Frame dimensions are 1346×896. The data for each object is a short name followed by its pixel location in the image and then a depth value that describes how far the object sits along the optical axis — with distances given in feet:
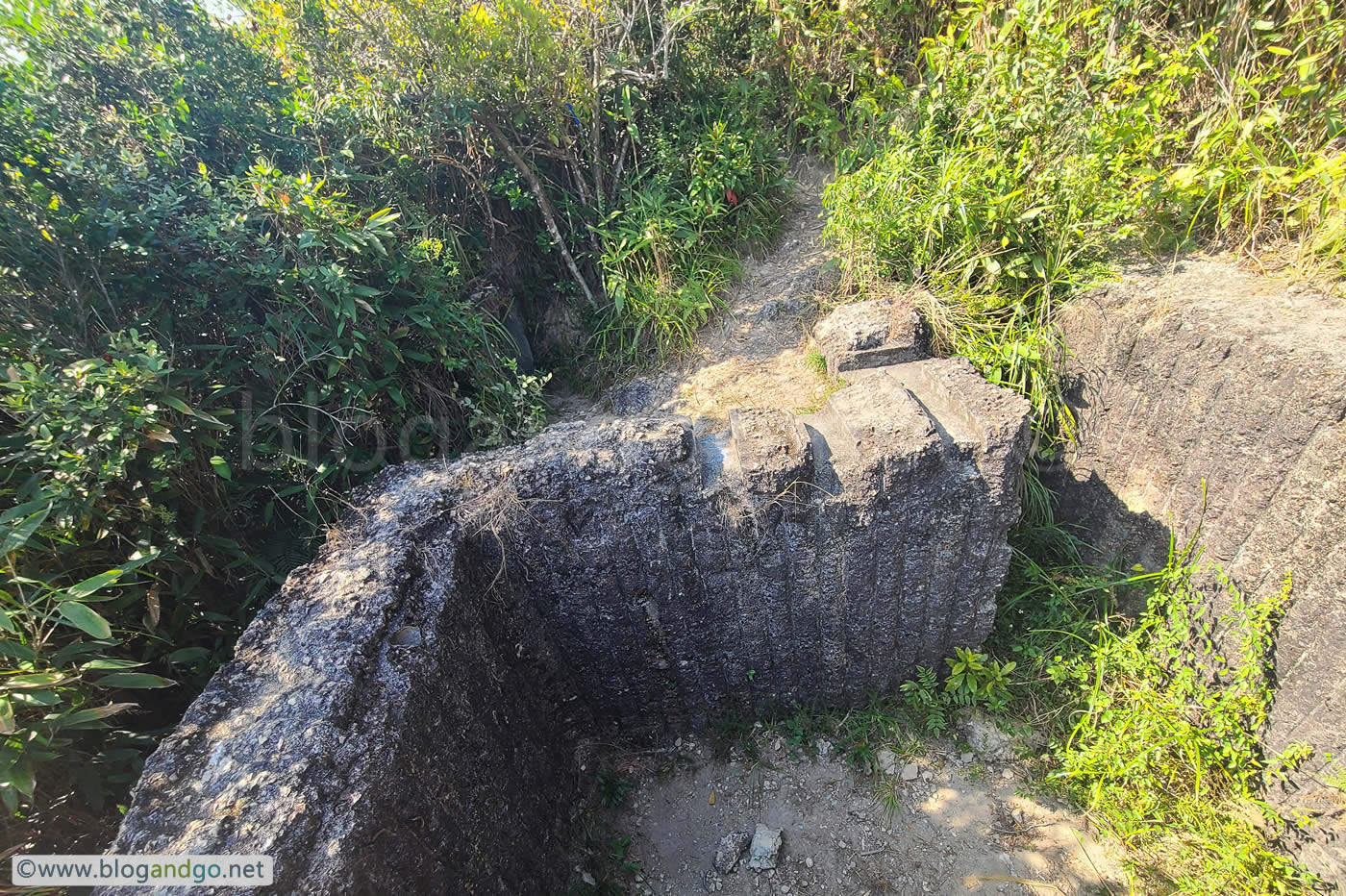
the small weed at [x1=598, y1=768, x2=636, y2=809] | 8.31
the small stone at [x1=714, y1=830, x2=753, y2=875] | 7.67
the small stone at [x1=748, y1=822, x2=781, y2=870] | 7.61
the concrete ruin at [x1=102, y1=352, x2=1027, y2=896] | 4.68
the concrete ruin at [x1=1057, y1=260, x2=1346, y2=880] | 6.42
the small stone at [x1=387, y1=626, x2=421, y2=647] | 5.64
